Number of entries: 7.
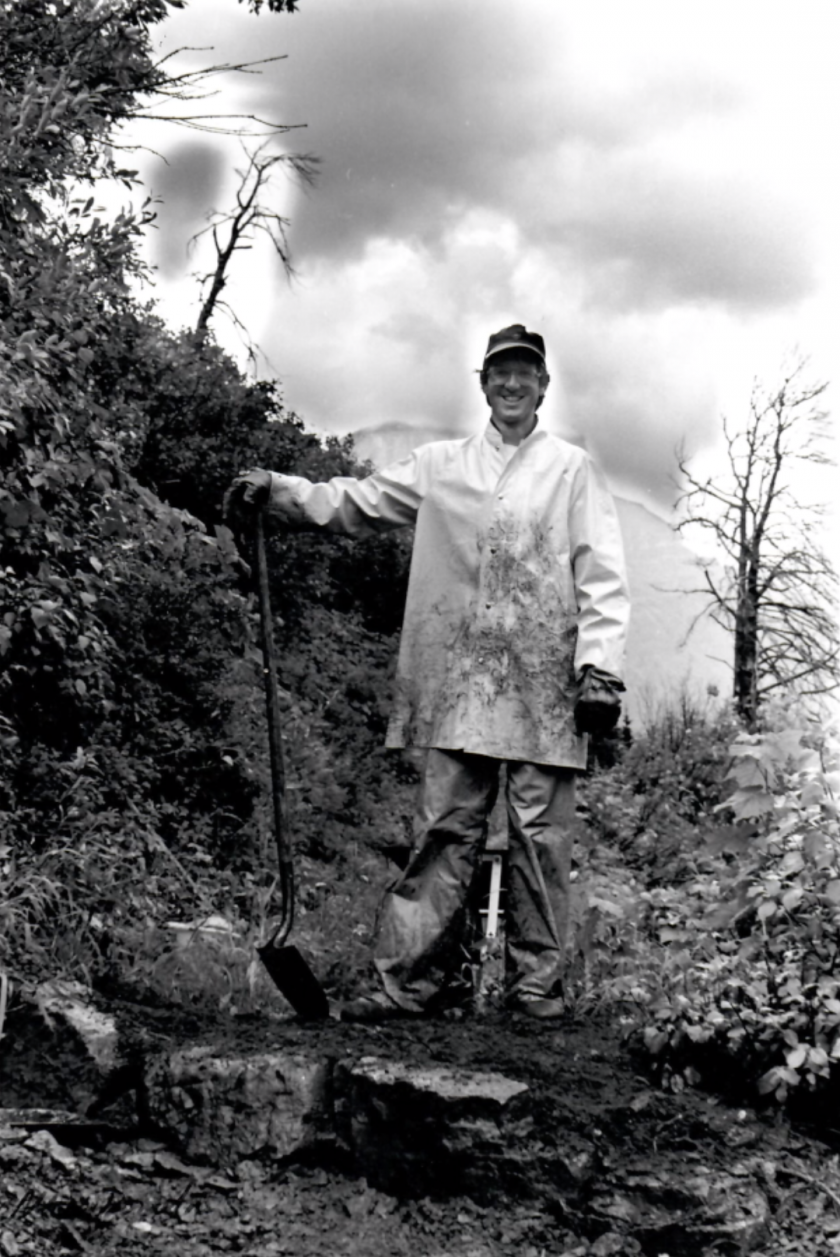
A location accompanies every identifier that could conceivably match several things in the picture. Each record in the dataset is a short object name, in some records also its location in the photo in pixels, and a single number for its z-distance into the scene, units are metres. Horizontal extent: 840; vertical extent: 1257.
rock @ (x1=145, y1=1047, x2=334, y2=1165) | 3.21
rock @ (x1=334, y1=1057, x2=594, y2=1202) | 3.05
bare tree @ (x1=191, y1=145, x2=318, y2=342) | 10.42
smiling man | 3.97
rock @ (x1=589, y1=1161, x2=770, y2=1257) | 2.87
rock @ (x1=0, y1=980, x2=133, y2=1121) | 3.40
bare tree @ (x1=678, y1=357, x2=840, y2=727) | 14.80
